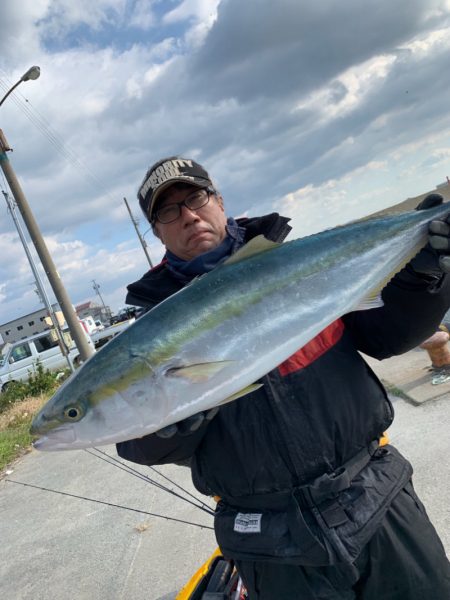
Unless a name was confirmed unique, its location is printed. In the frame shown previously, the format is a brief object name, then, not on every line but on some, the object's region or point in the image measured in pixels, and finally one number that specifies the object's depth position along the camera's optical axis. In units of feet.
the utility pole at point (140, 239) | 129.49
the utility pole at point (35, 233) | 40.04
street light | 38.67
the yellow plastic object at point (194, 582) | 9.22
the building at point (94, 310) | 280.59
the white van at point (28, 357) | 61.21
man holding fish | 6.03
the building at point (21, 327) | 261.28
